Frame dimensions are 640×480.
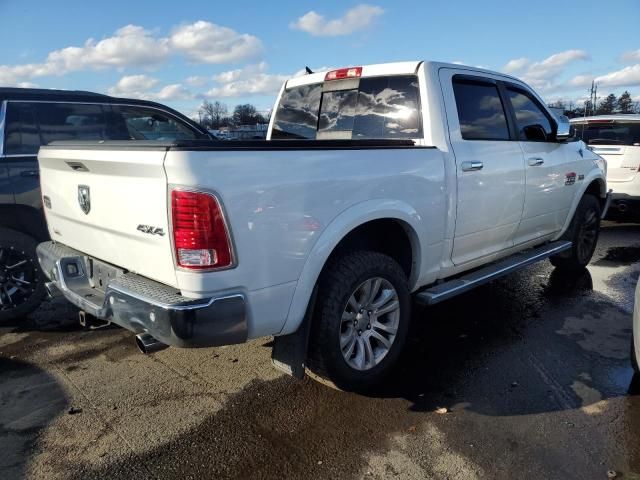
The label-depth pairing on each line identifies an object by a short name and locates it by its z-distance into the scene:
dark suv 4.18
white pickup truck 2.30
